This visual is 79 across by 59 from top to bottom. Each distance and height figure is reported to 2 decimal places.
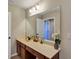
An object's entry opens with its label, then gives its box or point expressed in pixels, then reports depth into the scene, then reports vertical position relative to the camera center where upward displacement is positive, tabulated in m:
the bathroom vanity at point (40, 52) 1.00 -0.54
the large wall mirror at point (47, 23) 1.20 +0.16
